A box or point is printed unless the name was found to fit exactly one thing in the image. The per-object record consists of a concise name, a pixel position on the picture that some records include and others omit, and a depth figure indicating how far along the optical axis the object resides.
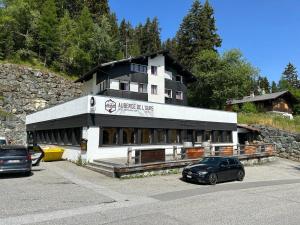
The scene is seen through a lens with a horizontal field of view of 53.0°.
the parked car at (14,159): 16.09
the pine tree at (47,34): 55.50
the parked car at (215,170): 17.01
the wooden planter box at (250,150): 27.32
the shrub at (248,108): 51.80
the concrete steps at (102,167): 18.14
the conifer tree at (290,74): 108.44
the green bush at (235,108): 55.02
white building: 22.72
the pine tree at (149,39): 87.25
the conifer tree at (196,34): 60.66
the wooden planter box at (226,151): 25.20
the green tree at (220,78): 47.69
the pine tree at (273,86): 124.88
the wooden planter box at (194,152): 21.94
